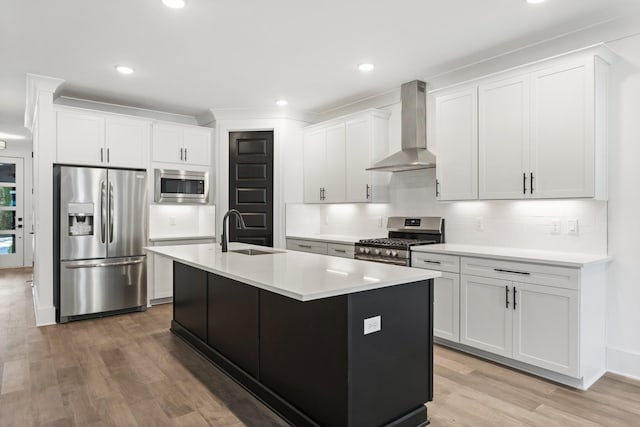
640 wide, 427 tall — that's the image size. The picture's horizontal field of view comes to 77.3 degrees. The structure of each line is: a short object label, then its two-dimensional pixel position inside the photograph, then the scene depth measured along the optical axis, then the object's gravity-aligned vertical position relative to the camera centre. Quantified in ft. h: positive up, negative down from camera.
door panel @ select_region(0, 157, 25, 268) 27.71 -0.06
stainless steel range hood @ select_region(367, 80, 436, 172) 13.99 +2.96
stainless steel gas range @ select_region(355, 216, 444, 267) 13.04 -1.02
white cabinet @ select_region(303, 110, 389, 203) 15.67 +2.25
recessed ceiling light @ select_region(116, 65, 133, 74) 13.13 +4.74
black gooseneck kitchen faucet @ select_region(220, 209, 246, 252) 11.83 -0.95
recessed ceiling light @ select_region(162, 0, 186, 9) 9.05 +4.75
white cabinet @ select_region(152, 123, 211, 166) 17.34 +3.01
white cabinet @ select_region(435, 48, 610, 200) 9.66 +2.12
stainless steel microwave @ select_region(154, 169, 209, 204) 17.30 +1.11
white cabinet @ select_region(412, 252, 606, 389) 9.19 -2.61
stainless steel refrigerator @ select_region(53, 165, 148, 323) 14.75 -1.14
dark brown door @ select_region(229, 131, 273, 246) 18.67 +1.28
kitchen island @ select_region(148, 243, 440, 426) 6.72 -2.44
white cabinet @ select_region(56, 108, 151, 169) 14.96 +2.84
